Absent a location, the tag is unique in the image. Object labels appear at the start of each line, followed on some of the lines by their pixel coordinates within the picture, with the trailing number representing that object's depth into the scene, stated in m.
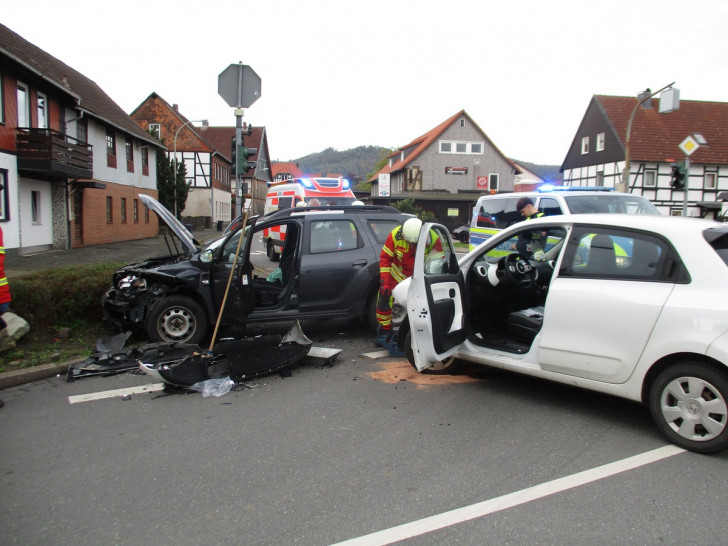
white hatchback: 3.62
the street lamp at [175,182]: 34.31
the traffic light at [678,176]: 14.88
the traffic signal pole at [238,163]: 9.03
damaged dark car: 6.48
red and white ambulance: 14.79
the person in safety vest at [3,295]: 5.46
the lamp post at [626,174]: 17.04
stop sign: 8.83
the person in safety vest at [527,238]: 6.71
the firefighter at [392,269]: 6.35
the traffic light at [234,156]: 9.55
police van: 9.16
